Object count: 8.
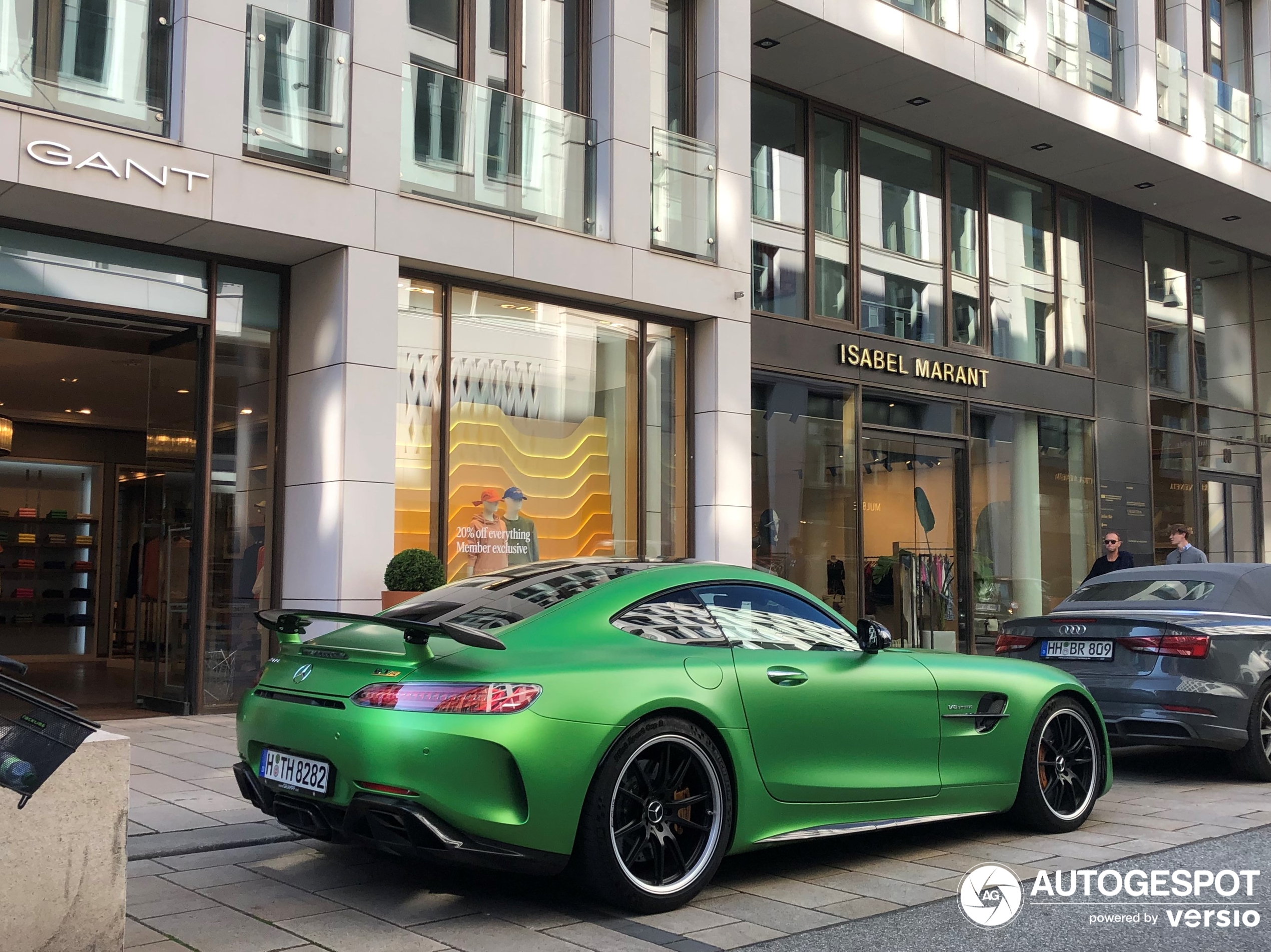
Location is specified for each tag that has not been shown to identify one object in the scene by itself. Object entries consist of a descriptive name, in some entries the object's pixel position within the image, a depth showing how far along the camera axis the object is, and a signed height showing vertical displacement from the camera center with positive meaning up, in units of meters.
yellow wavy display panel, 11.84 +0.74
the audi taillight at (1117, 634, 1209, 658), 8.06 -0.61
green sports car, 4.41 -0.71
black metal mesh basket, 3.71 -0.59
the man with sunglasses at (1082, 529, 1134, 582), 13.62 -0.08
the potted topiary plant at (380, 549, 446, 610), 10.16 -0.25
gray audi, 8.02 -0.73
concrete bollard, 3.67 -0.95
